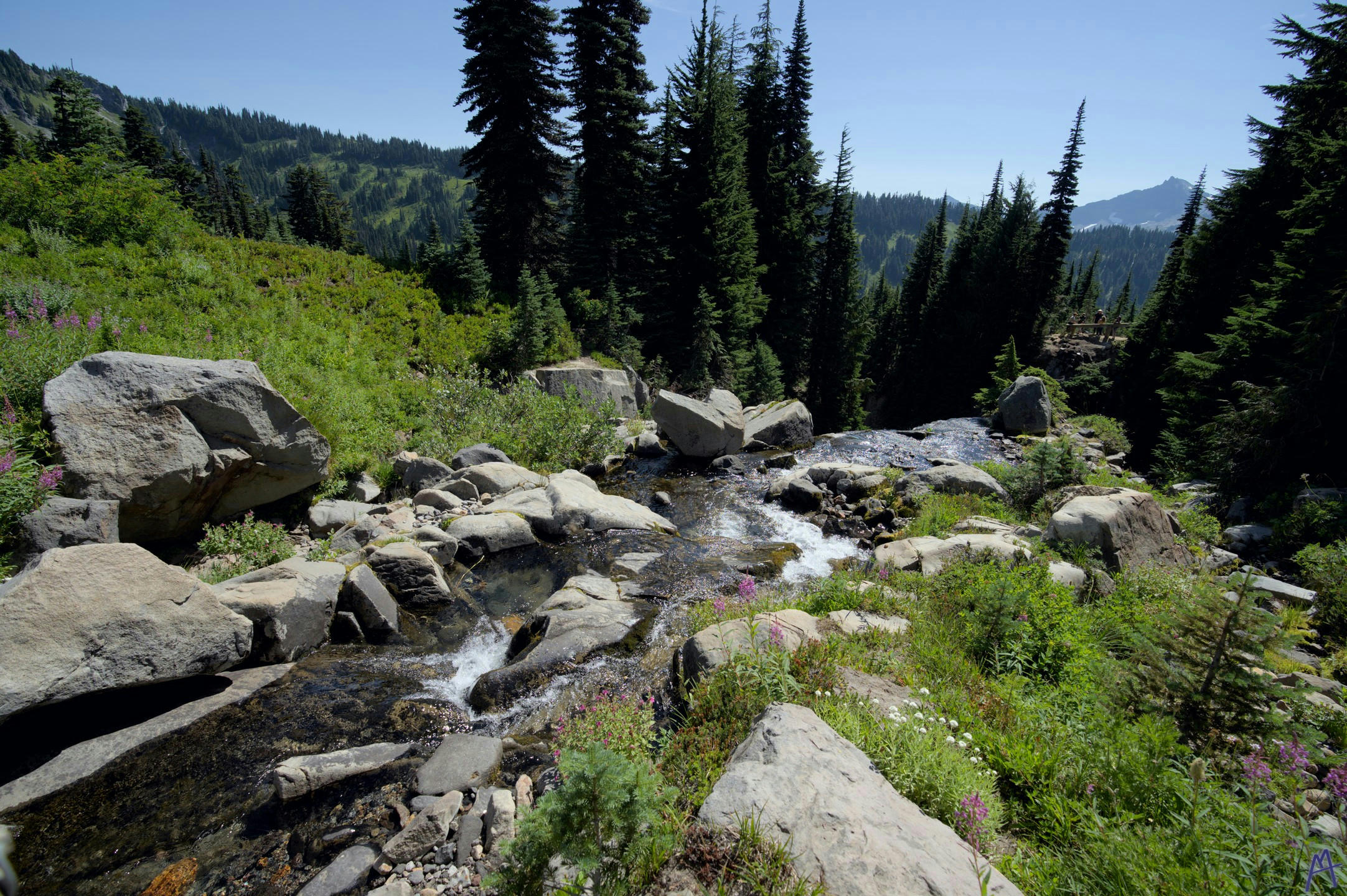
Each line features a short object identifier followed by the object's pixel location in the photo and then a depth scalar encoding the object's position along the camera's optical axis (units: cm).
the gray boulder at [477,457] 1261
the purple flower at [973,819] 299
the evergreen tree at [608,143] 2400
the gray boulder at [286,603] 639
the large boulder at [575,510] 1087
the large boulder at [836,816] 270
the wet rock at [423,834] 416
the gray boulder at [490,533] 980
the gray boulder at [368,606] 743
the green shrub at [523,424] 1395
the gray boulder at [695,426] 1683
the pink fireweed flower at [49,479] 619
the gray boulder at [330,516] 912
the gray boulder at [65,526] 593
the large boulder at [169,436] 680
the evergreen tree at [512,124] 2158
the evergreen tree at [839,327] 3409
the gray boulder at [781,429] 1942
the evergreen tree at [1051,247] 3600
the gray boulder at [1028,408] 2128
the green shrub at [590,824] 270
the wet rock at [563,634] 639
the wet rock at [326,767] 475
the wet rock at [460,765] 484
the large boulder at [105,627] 467
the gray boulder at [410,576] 816
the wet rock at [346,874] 396
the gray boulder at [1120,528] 812
